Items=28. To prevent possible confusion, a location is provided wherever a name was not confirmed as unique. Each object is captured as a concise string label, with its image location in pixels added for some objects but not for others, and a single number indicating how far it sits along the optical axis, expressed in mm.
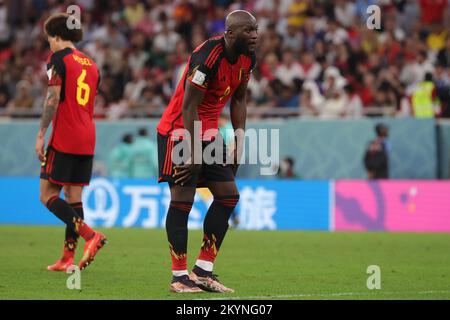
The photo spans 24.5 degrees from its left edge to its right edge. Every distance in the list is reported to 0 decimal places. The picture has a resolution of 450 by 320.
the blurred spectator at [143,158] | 21156
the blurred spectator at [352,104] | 20906
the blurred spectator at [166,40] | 24281
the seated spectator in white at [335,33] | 22312
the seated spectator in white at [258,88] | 21781
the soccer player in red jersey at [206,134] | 8773
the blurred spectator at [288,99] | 21516
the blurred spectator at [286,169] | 20781
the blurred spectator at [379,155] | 20281
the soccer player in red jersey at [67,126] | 10859
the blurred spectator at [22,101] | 23000
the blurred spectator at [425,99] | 20328
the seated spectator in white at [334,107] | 20961
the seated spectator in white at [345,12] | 22984
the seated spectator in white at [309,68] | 21906
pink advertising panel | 18562
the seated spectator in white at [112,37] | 25016
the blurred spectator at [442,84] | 20297
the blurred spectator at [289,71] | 22094
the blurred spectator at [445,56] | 20781
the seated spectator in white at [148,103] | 22266
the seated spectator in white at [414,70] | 20938
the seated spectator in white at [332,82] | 20922
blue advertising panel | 19188
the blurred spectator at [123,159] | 21250
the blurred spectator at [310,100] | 21156
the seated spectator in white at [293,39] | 22875
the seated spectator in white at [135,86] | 23156
